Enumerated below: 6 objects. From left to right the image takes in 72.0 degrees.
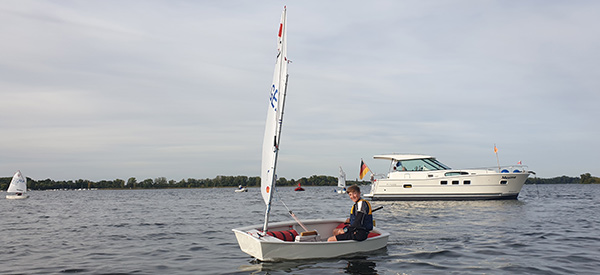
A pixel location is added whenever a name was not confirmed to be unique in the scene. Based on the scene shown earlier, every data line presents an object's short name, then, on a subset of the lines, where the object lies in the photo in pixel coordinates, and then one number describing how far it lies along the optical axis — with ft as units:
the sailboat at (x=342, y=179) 210.88
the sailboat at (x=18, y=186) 203.09
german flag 131.23
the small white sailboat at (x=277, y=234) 32.50
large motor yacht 105.29
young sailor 35.94
